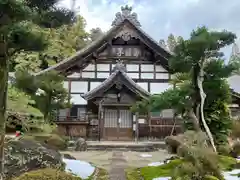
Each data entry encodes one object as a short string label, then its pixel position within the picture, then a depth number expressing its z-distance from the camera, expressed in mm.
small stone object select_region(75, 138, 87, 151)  11034
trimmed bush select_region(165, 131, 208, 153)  4786
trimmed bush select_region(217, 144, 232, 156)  7757
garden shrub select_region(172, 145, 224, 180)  4279
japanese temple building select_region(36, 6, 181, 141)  12707
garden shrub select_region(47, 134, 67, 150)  8770
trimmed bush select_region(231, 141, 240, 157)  7896
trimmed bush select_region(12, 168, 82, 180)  3367
